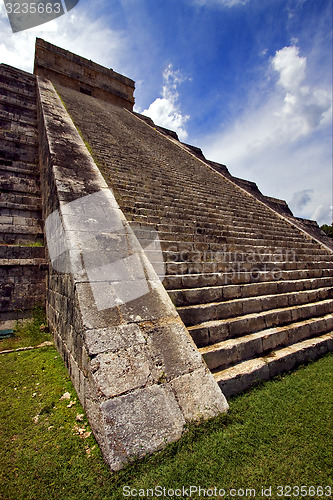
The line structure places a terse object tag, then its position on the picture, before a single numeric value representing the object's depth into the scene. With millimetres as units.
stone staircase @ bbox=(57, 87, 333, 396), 3152
